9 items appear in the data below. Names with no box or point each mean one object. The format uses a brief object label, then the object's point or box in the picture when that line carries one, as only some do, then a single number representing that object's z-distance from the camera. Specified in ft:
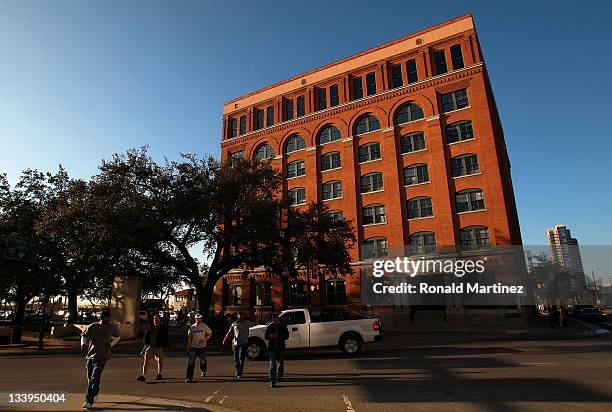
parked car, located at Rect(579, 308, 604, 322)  131.61
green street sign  58.54
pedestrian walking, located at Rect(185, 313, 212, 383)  34.50
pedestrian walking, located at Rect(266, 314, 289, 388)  30.55
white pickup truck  48.67
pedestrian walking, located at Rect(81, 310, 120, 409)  24.14
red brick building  109.40
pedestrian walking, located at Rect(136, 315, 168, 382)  34.65
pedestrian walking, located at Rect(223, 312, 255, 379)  35.06
